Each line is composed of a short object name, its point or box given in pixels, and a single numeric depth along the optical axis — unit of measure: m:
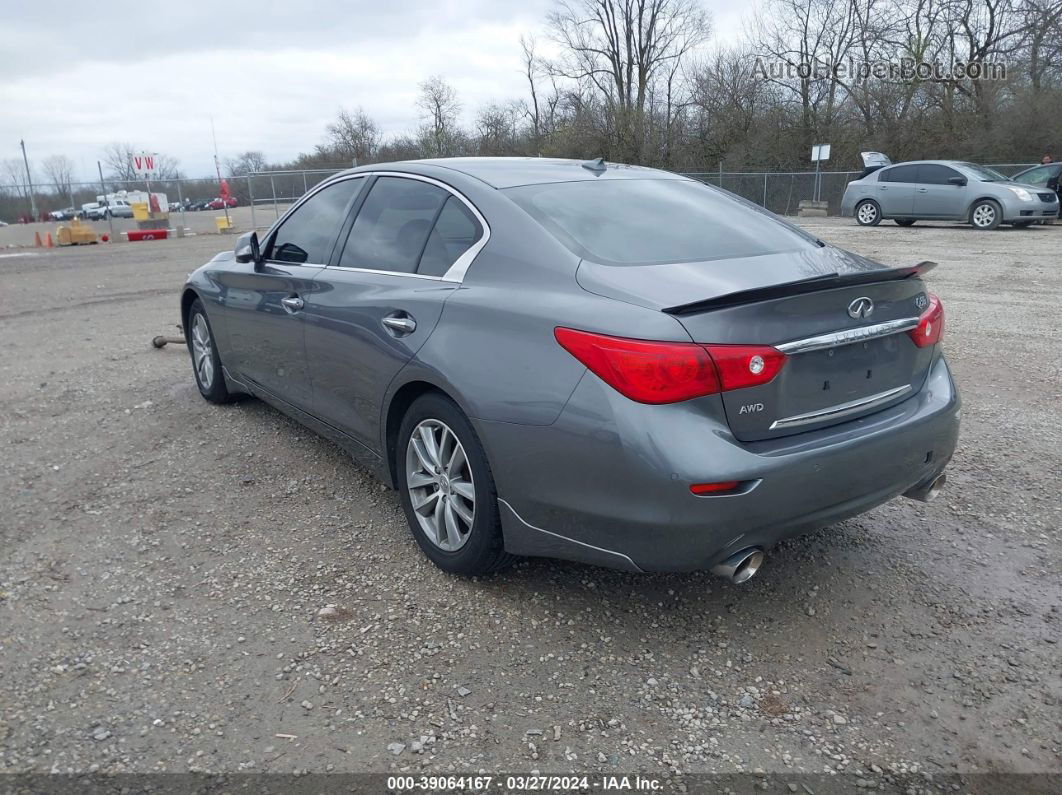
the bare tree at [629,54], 43.16
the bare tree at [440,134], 43.59
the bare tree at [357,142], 45.25
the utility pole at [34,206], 34.22
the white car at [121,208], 35.50
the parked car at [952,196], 18.08
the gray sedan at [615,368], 2.56
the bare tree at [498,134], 46.12
